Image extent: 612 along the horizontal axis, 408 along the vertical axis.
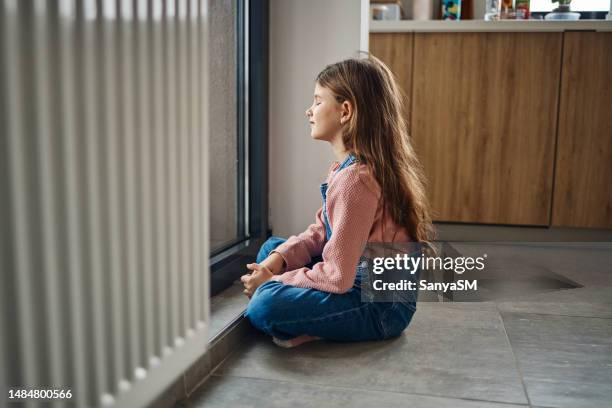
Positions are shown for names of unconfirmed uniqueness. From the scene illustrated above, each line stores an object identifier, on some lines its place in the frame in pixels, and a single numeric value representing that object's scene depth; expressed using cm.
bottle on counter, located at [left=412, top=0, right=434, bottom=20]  275
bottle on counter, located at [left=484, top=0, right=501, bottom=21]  264
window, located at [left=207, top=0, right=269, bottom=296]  162
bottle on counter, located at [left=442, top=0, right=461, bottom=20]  273
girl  121
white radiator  58
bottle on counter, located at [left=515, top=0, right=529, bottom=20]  266
